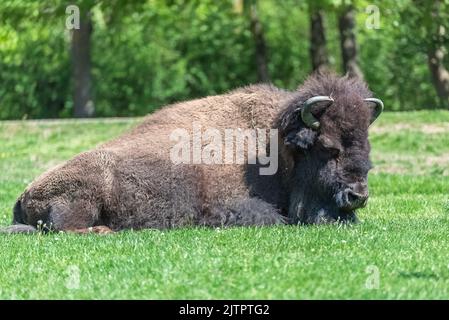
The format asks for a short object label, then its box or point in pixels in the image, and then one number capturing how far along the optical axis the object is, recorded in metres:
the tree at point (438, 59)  22.53
